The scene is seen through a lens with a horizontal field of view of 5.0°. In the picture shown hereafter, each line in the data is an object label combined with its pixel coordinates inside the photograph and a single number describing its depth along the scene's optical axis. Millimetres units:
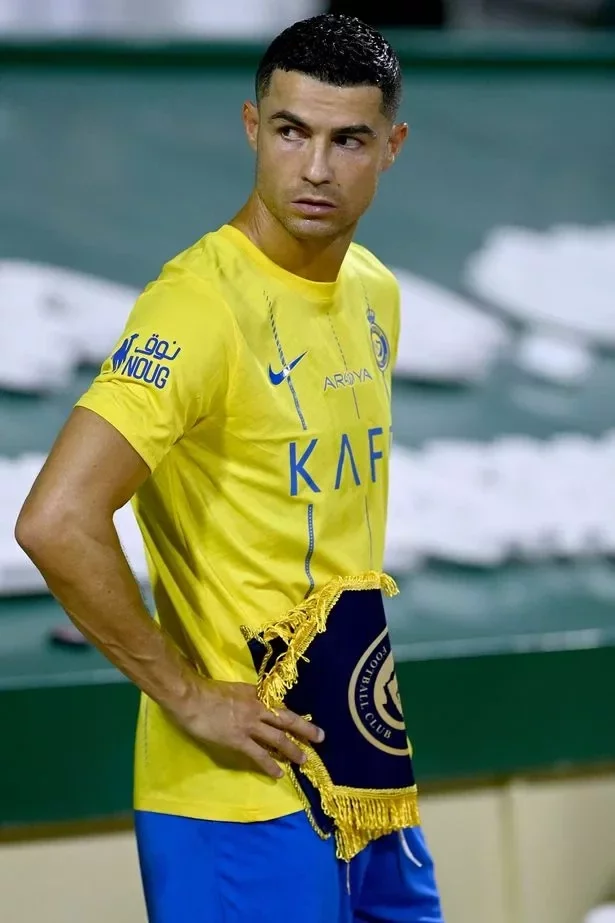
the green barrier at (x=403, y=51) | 10064
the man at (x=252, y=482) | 7040
